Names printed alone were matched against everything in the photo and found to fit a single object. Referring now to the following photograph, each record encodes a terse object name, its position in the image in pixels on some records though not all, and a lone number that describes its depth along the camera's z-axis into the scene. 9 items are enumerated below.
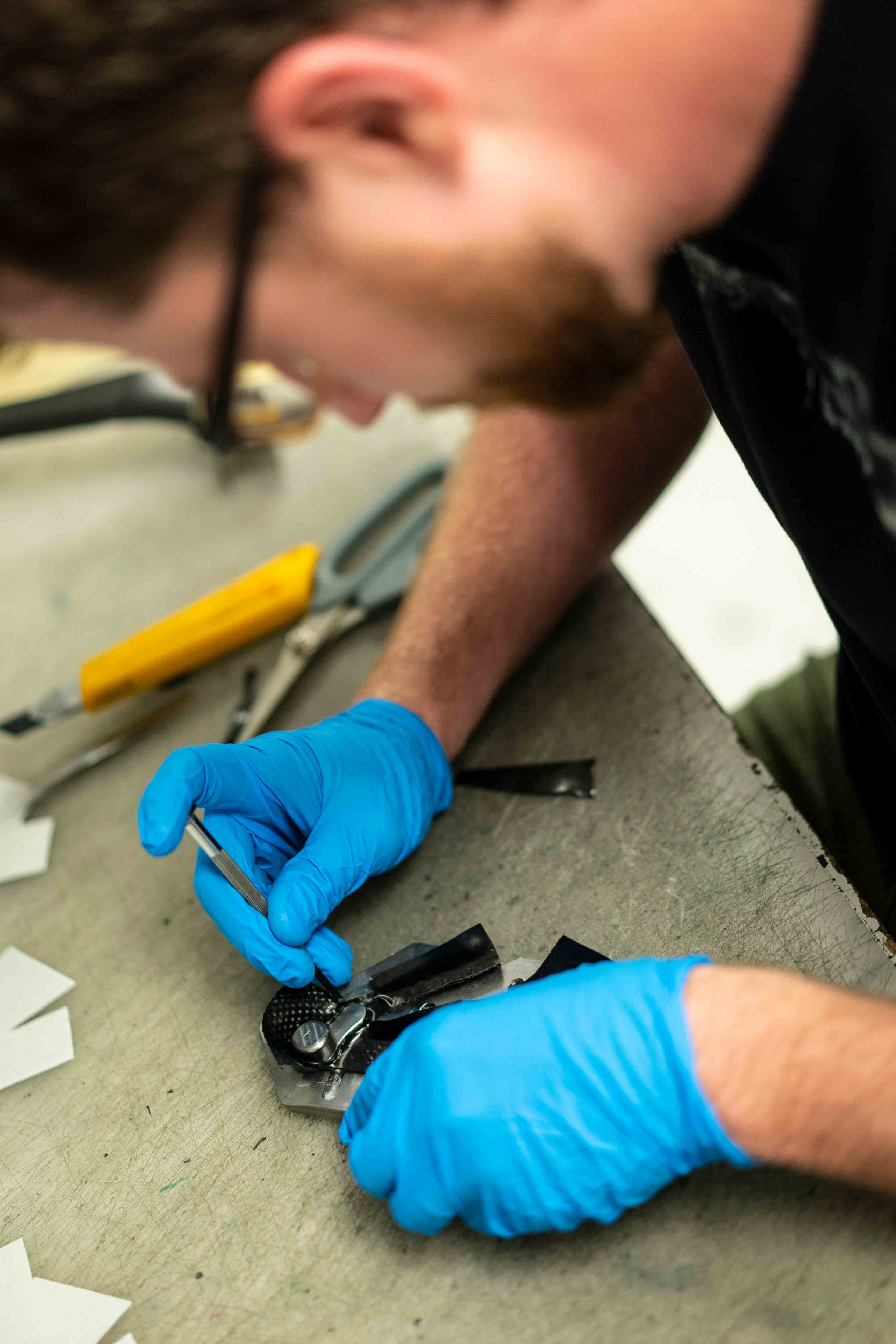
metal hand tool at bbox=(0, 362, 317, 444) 1.27
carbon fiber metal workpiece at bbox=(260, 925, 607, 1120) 0.71
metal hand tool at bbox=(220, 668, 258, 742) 0.98
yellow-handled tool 0.99
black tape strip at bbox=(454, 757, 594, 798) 0.86
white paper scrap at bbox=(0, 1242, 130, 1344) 0.63
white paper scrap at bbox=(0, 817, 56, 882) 0.92
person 0.50
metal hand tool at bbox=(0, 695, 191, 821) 0.97
